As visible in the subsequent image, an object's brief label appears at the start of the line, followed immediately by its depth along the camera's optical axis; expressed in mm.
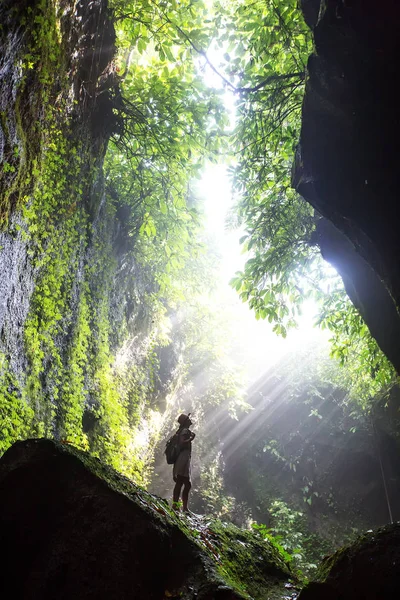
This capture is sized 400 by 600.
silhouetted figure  5965
